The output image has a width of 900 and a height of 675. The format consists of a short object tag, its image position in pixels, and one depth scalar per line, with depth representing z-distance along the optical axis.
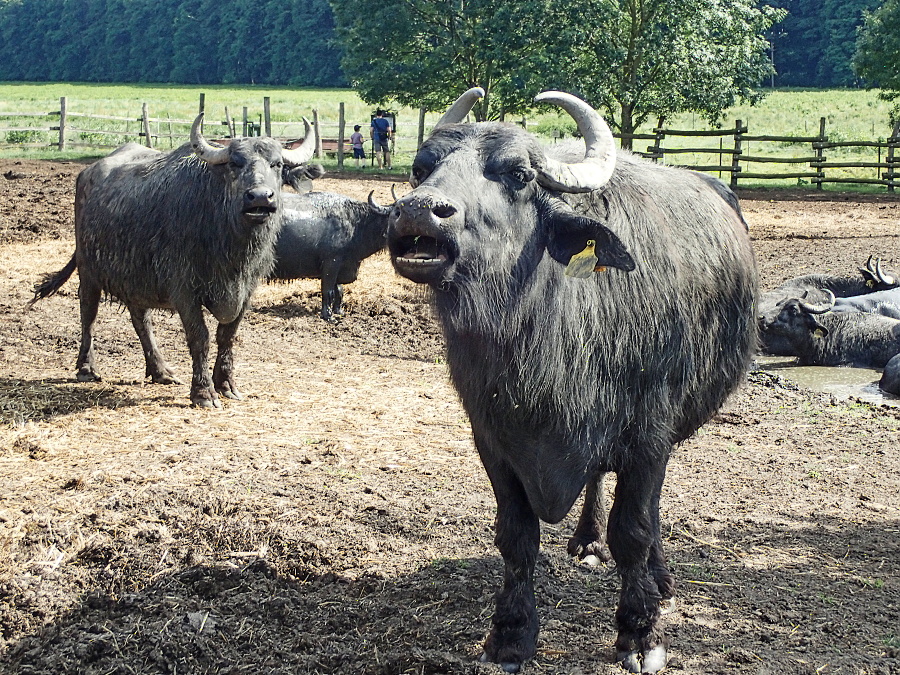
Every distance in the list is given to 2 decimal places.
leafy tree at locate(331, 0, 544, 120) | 30.08
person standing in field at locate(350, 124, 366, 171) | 30.98
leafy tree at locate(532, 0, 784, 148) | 28.88
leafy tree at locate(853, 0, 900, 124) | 29.50
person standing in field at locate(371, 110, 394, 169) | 30.72
